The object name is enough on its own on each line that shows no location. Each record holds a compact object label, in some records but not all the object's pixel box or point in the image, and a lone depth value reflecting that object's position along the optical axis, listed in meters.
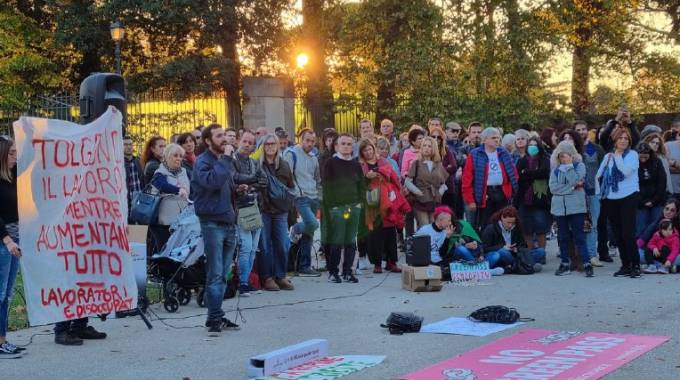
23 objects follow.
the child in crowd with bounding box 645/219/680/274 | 13.84
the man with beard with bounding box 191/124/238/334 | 9.66
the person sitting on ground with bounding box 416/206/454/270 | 13.92
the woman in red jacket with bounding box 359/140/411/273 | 14.54
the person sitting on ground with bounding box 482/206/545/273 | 14.20
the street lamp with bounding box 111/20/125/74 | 27.25
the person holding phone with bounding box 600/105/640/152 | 15.39
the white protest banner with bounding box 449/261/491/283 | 13.38
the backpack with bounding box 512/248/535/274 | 14.10
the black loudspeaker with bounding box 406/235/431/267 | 12.80
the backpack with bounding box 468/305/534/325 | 9.80
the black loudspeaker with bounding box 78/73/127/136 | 9.94
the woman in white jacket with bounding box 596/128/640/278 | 13.34
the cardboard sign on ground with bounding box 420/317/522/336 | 9.38
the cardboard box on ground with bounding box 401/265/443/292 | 12.47
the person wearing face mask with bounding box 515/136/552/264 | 15.27
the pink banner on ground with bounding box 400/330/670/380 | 7.48
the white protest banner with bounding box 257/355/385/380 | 7.55
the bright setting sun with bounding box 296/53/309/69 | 35.25
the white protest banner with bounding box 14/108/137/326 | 8.81
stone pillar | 31.88
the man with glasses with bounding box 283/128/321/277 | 14.30
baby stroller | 11.22
